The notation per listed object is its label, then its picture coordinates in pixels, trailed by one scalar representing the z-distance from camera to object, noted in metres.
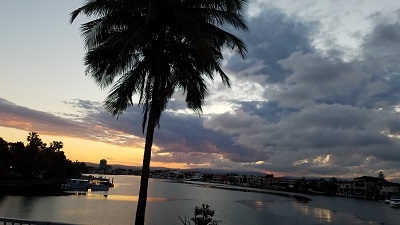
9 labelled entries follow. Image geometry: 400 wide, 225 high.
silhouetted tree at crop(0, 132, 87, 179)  99.56
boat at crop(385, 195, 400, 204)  138.20
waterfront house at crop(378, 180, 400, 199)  179.88
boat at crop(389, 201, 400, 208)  133.12
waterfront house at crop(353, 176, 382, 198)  188.62
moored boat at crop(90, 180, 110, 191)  122.47
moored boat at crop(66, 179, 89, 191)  117.94
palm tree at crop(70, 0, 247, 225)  12.93
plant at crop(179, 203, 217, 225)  11.63
